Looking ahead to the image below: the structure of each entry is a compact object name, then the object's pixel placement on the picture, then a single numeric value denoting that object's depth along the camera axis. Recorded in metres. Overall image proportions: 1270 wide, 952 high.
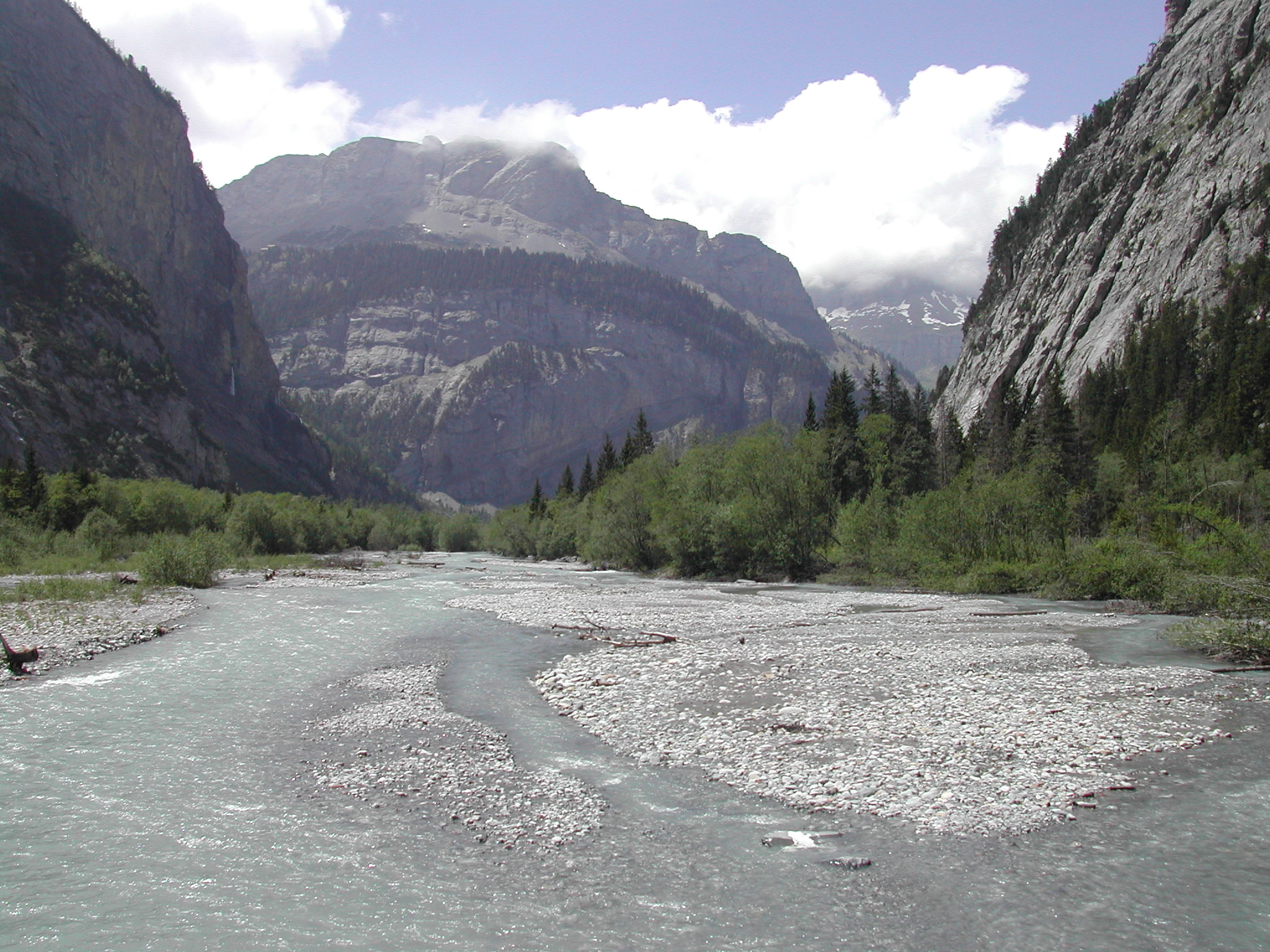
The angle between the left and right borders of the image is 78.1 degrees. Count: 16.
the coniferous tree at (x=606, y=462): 107.88
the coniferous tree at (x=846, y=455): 69.50
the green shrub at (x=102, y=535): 63.03
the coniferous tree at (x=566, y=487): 120.31
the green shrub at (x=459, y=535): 160.12
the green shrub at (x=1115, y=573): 33.88
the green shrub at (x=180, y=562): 45.44
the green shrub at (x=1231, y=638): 20.31
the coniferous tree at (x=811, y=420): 83.01
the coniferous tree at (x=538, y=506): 124.94
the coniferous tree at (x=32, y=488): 70.56
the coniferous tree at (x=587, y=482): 112.38
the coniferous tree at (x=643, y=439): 106.46
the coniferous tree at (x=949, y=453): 82.38
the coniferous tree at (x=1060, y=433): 73.56
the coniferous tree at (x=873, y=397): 88.06
